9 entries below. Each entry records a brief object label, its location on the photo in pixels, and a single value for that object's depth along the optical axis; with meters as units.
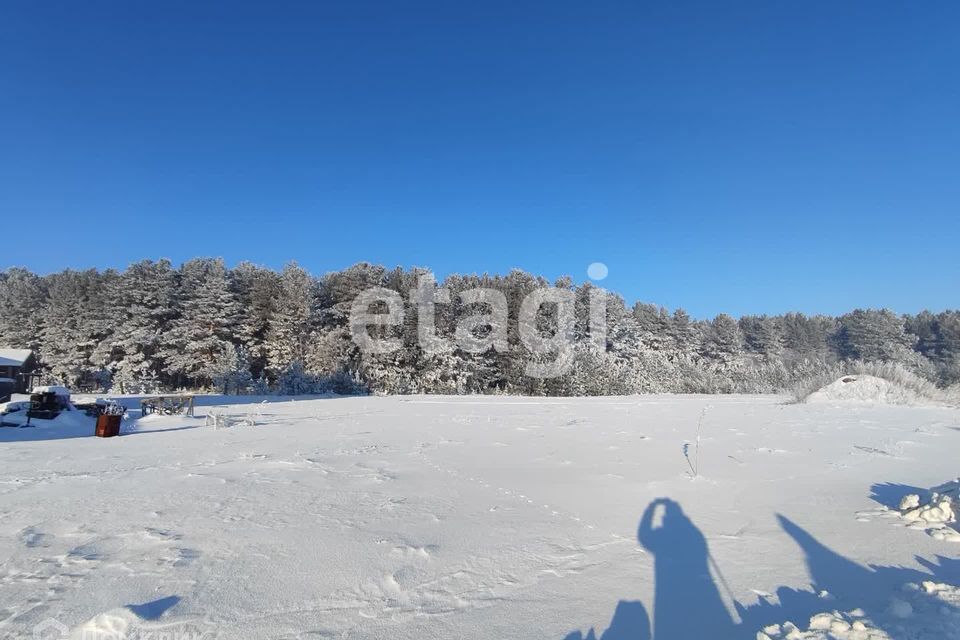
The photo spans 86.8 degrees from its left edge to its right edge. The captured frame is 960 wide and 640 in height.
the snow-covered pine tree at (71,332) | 34.50
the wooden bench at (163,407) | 17.27
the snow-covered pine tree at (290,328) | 34.16
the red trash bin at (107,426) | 12.37
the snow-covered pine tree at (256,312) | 35.47
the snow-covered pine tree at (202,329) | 33.69
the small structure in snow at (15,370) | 26.06
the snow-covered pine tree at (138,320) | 33.44
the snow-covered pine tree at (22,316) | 37.19
